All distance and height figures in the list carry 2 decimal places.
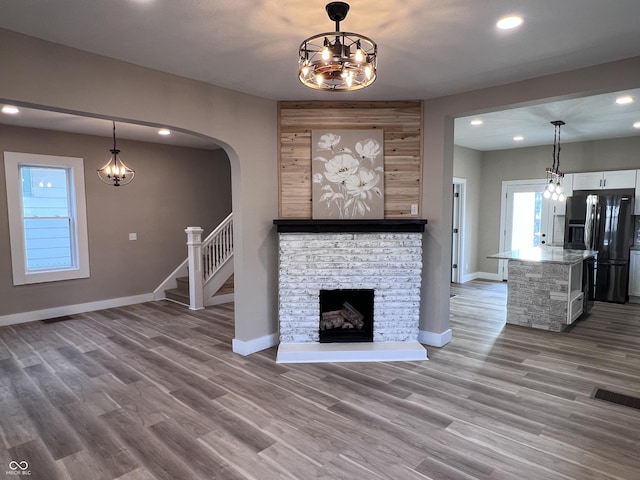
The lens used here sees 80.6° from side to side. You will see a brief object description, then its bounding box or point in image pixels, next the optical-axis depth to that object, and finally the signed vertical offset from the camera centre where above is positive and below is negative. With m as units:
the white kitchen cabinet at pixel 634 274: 6.08 -1.02
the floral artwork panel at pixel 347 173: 4.05 +0.41
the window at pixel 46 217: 5.11 -0.08
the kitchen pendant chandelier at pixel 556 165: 5.52 +0.85
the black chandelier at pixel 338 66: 1.91 +0.76
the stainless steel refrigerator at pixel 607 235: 6.07 -0.39
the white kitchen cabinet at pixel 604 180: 6.13 +0.52
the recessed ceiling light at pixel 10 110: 4.16 +1.14
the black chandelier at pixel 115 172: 5.51 +0.60
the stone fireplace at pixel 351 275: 3.94 -0.68
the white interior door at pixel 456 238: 7.71 -0.55
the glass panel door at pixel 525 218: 7.34 -0.14
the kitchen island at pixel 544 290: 4.64 -1.00
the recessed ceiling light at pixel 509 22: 2.30 +1.18
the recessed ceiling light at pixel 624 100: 4.22 +1.27
